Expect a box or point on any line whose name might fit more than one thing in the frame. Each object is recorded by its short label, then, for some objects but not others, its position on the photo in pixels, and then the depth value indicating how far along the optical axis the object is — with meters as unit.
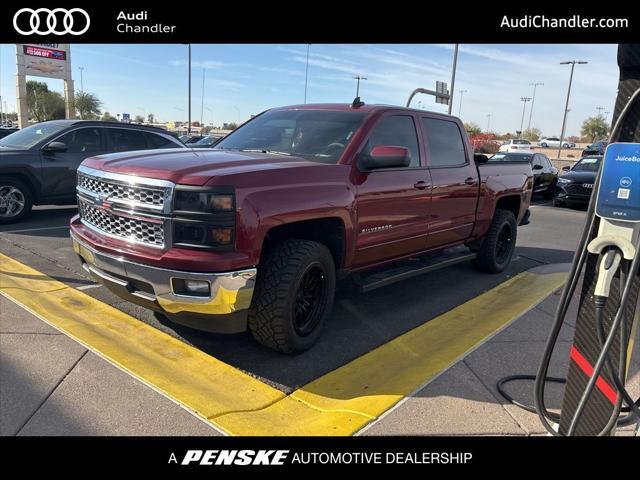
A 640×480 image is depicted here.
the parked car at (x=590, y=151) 28.73
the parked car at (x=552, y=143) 75.03
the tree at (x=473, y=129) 75.04
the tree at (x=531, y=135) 107.64
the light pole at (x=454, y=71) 22.58
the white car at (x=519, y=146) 44.16
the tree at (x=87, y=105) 62.31
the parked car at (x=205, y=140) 21.64
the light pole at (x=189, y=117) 34.24
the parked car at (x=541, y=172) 15.75
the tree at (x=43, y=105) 60.66
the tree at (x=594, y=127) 81.00
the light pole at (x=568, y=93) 46.97
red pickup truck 3.11
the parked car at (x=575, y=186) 13.92
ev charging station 2.08
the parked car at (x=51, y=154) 7.73
